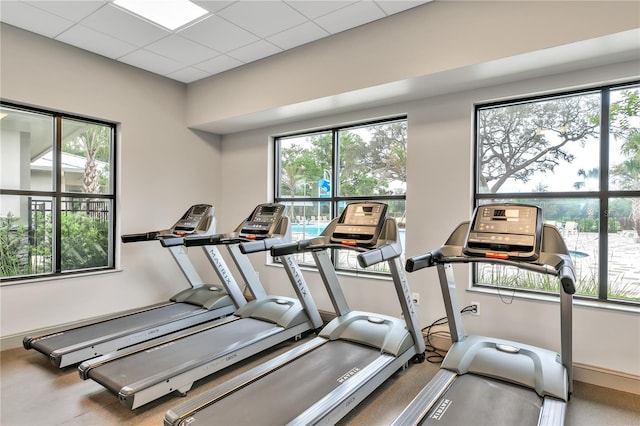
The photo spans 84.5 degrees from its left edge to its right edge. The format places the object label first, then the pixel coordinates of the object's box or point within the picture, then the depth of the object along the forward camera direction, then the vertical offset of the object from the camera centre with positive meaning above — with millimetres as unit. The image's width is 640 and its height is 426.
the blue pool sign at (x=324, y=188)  4820 +337
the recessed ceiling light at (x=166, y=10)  3273 +1939
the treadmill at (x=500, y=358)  2201 -1123
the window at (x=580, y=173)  2996 +363
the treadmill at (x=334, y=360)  2271 -1249
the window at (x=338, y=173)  4281 +531
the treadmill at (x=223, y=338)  2689 -1244
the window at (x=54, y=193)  3844 +221
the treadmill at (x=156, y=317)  3318 -1221
